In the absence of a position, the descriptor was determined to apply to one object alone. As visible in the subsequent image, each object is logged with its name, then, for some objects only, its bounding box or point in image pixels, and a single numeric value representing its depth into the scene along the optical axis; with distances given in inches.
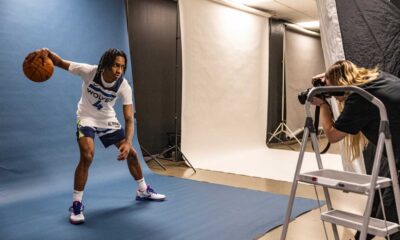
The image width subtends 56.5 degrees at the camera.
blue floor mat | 102.0
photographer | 67.4
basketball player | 114.4
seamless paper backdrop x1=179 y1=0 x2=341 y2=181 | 203.2
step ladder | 57.8
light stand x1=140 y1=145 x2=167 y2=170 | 189.8
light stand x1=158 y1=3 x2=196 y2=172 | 200.6
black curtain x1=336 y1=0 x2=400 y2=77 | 99.6
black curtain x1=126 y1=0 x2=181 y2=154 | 207.0
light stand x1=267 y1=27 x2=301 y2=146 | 297.2
